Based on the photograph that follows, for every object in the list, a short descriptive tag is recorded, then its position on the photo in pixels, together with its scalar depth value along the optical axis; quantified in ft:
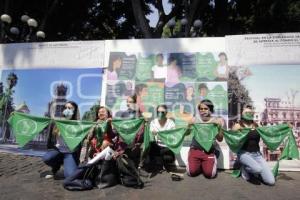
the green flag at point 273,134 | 11.85
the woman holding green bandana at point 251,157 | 11.18
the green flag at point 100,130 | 11.28
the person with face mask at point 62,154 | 11.41
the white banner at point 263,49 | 13.40
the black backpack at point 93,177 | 10.39
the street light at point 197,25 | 26.76
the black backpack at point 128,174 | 10.65
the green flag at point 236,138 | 11.73
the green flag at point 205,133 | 12.07
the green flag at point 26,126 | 12.12
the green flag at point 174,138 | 12.36
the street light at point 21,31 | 25.20
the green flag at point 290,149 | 11.94
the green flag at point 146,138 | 12.05
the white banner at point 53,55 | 15.03
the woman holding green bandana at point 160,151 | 12.76
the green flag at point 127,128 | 11.78
